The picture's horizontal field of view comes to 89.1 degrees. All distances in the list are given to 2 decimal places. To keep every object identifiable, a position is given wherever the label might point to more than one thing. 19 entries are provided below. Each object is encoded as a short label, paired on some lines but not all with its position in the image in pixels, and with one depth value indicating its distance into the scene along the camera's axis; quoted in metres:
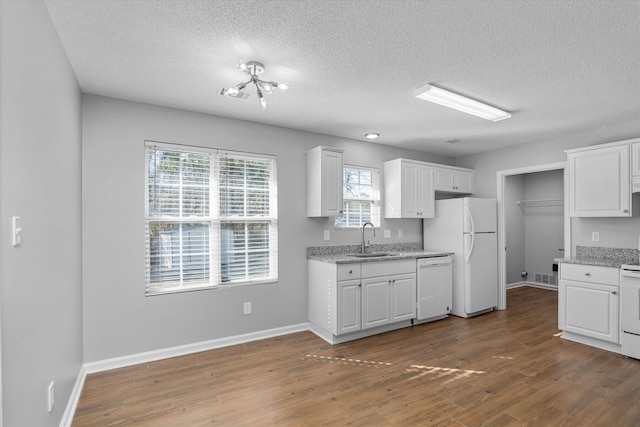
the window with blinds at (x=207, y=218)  3.24
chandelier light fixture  2.38
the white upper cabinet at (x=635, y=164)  3.42
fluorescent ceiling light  2.87
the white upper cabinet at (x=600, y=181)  3.52
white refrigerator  4.59
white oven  3.12
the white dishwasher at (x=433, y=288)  4.27
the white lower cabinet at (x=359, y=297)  3.60
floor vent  6.23
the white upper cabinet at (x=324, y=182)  3.89
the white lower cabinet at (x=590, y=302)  3.31
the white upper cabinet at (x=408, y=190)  4.64
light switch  1.29
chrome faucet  4.34
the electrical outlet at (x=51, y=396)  1.73
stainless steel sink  4.20
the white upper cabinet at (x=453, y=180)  5.01
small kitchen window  4.53
